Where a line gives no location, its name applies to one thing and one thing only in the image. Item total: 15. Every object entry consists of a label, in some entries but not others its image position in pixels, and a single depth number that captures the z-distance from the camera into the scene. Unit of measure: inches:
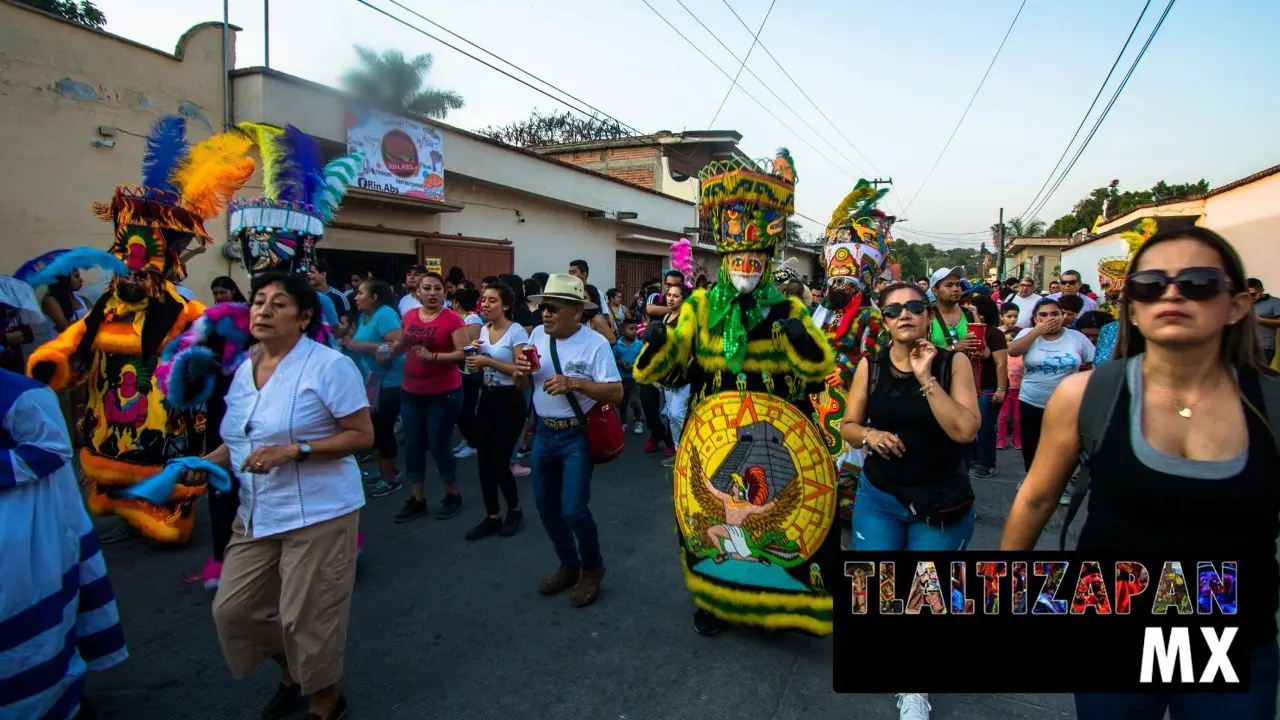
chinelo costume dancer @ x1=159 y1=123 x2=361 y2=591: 124.5
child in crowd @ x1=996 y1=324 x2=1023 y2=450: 275.4
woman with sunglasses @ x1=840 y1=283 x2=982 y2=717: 103.4
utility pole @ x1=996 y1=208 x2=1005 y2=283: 1528.1
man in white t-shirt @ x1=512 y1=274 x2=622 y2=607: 147.6
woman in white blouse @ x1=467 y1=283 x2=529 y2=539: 184.2
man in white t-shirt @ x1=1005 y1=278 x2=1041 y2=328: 342.3
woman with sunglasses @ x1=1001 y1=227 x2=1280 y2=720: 59.6
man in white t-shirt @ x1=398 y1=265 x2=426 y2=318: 281.3
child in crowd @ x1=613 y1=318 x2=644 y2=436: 303.7
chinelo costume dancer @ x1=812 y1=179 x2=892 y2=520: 183.5
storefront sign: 378.3
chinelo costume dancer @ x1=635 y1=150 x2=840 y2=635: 121.1
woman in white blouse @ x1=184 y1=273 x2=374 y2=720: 101.7
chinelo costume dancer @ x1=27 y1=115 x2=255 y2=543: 172.7
